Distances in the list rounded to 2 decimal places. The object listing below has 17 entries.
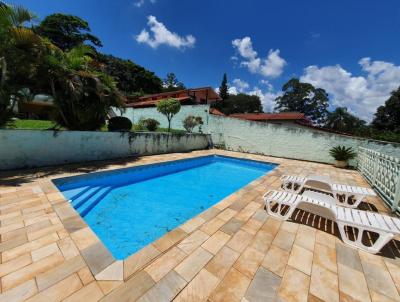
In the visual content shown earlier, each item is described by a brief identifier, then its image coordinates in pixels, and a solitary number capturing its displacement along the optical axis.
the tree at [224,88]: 51.66
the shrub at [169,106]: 12.84
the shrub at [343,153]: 10.21
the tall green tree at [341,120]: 43.18
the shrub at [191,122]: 14.56
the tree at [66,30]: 28.62
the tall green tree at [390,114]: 23.45
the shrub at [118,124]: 9.59
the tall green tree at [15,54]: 5.54
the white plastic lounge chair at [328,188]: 4.50
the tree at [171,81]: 58.17
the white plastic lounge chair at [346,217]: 2.68
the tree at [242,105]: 53.50
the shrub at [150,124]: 14.03
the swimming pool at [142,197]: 3.81
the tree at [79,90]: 6.94
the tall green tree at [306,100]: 45.16
